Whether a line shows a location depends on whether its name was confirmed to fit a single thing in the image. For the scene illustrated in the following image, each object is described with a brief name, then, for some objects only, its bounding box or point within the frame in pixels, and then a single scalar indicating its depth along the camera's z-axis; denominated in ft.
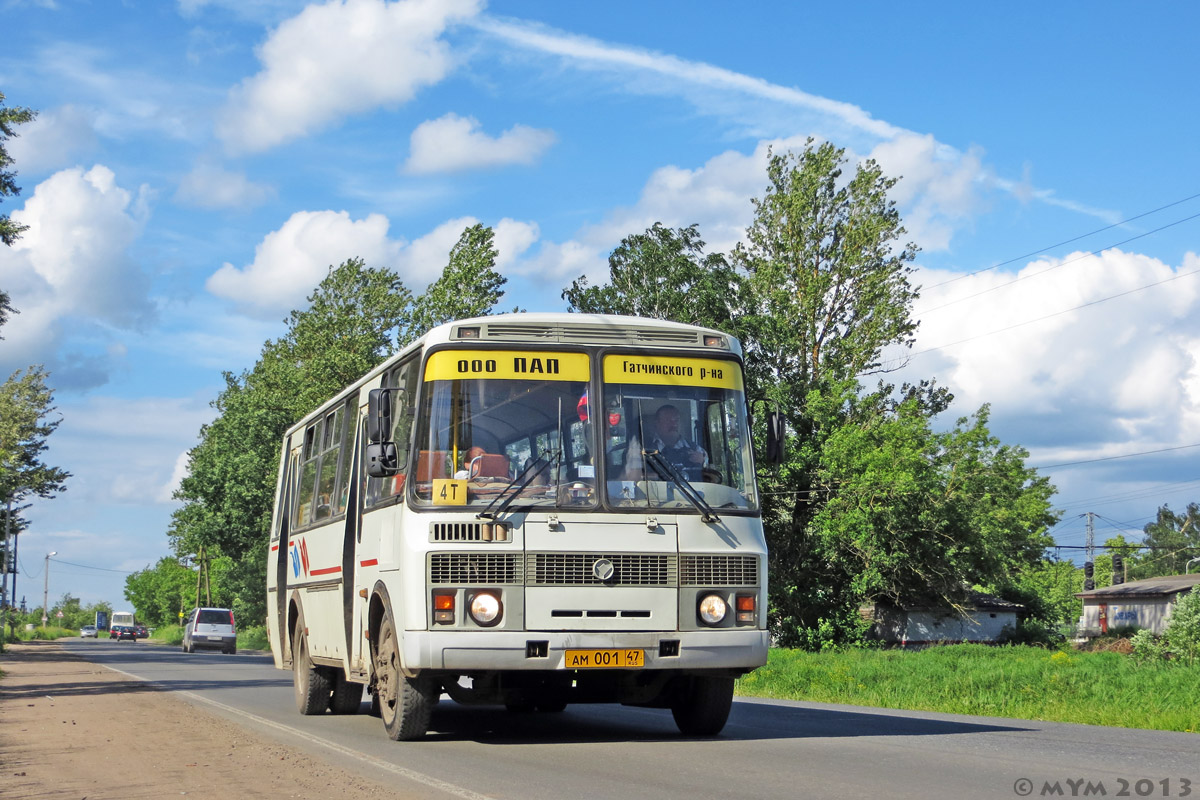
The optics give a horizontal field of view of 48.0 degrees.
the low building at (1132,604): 261.65
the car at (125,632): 345.72
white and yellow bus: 33.63
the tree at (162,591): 453.58
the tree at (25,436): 210.18
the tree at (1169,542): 505.25
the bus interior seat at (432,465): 34.63
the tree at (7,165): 81.46
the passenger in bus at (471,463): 34.55
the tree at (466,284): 166.71
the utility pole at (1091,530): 366.84
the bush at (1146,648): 99.35
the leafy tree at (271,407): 189.57
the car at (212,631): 174.91
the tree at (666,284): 173.27
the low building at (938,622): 169.17
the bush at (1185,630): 96.12
